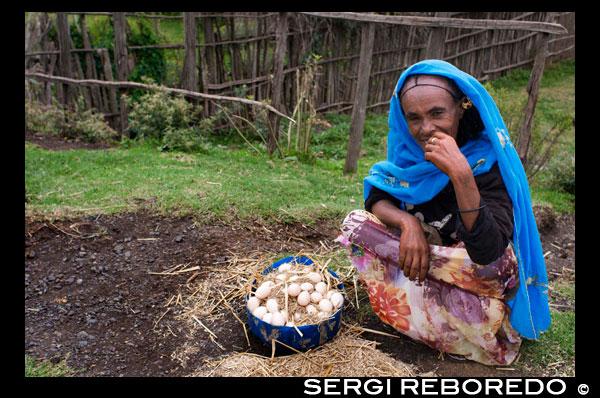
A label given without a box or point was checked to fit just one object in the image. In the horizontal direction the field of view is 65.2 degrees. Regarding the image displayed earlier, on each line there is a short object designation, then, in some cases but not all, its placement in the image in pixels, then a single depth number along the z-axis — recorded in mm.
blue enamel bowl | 2547
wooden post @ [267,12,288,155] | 5984
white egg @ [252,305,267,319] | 2635
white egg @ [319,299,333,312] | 2670
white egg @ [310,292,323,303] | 2740
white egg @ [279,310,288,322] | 2596
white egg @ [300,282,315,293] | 2805
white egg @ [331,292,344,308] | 2719
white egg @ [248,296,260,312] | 2694
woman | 2197
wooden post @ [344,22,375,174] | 5457
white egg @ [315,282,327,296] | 2803
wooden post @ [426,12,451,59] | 5129
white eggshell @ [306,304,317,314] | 2666
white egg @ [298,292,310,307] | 2703
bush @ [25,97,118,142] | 7387
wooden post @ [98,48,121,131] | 8122
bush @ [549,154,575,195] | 6184
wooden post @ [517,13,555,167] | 5125
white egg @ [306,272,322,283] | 2893
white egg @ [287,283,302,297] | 2754
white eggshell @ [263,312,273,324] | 2596
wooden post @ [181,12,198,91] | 7289
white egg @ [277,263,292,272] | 3010
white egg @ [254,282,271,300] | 2752
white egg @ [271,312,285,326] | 2566
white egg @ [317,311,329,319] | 2634
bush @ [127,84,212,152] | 6680
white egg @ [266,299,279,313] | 2646
